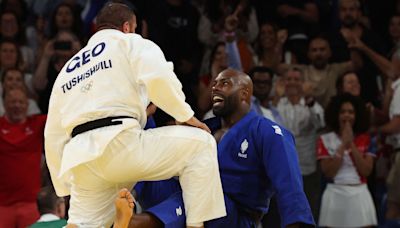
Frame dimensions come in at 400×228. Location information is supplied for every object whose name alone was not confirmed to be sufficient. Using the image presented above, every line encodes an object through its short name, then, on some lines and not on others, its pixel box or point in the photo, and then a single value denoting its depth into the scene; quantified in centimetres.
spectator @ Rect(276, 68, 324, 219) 1916
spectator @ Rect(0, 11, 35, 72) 2069
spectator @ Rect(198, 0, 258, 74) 2106
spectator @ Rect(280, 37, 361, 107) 2022
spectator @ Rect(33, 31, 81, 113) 1967
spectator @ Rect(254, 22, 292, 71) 2073
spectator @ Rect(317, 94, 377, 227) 1814
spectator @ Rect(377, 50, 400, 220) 1867
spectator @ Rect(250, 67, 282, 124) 1855
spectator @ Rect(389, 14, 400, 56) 2141
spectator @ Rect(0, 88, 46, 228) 1817
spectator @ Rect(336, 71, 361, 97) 1950
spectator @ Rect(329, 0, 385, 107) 2086
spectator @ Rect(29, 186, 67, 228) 1482
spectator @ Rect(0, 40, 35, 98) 2000
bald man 1240
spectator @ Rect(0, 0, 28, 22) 2169
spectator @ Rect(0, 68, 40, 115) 1902
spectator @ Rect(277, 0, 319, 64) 2168
